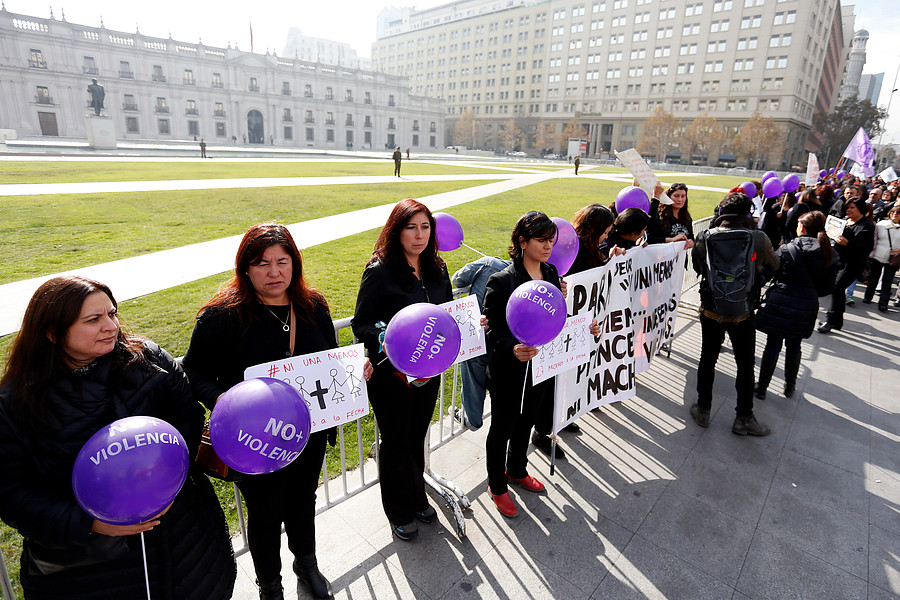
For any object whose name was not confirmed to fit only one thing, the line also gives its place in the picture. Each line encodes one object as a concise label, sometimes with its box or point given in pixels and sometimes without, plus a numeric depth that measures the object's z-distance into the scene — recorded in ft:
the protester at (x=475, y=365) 12.37
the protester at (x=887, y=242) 26.11
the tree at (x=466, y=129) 322.14
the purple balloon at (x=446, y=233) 13.70
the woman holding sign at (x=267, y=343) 7.72
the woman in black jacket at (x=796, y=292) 16.66
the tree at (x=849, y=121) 219.61
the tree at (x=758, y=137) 206.08
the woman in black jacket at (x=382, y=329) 9.75
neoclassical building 179.52
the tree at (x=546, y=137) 293.23
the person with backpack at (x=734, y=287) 14.64
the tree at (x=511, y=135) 312.09
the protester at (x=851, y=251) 23.98
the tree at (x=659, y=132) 232.73
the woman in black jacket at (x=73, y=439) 5.57
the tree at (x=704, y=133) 220.23
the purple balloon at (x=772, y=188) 27.50
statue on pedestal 133.69
